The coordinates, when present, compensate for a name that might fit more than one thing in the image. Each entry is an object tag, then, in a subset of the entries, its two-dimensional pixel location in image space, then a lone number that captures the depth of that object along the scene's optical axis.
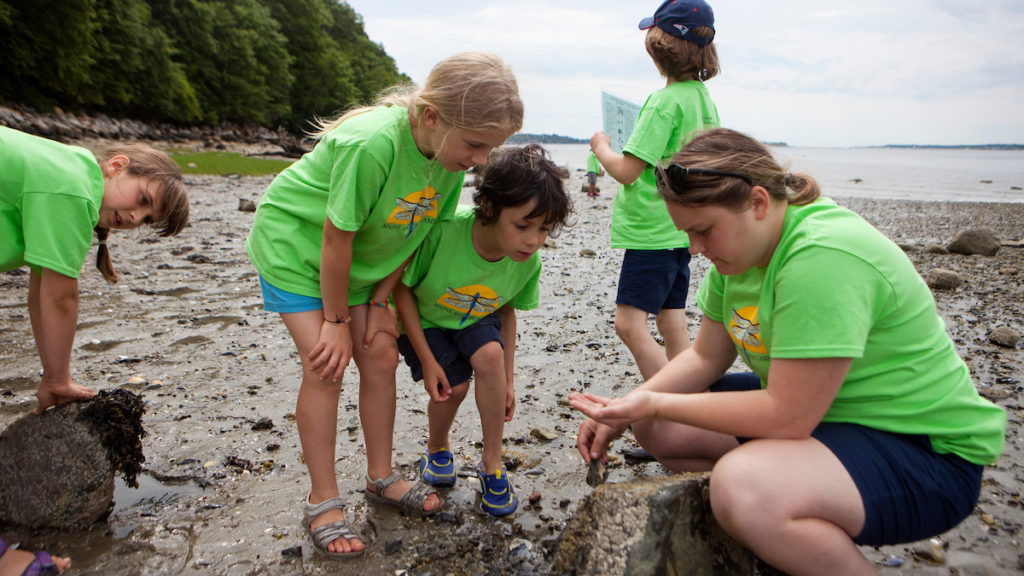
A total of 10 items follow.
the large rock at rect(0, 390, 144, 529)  2.67
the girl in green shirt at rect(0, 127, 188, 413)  2.39
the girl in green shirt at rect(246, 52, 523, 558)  2.48
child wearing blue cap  3.41
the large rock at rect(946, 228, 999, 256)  9.29
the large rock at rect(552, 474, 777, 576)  1.88
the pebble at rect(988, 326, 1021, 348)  4.99
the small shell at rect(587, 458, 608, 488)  2.55
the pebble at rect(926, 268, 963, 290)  7.04
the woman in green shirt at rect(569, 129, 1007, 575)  1.82
